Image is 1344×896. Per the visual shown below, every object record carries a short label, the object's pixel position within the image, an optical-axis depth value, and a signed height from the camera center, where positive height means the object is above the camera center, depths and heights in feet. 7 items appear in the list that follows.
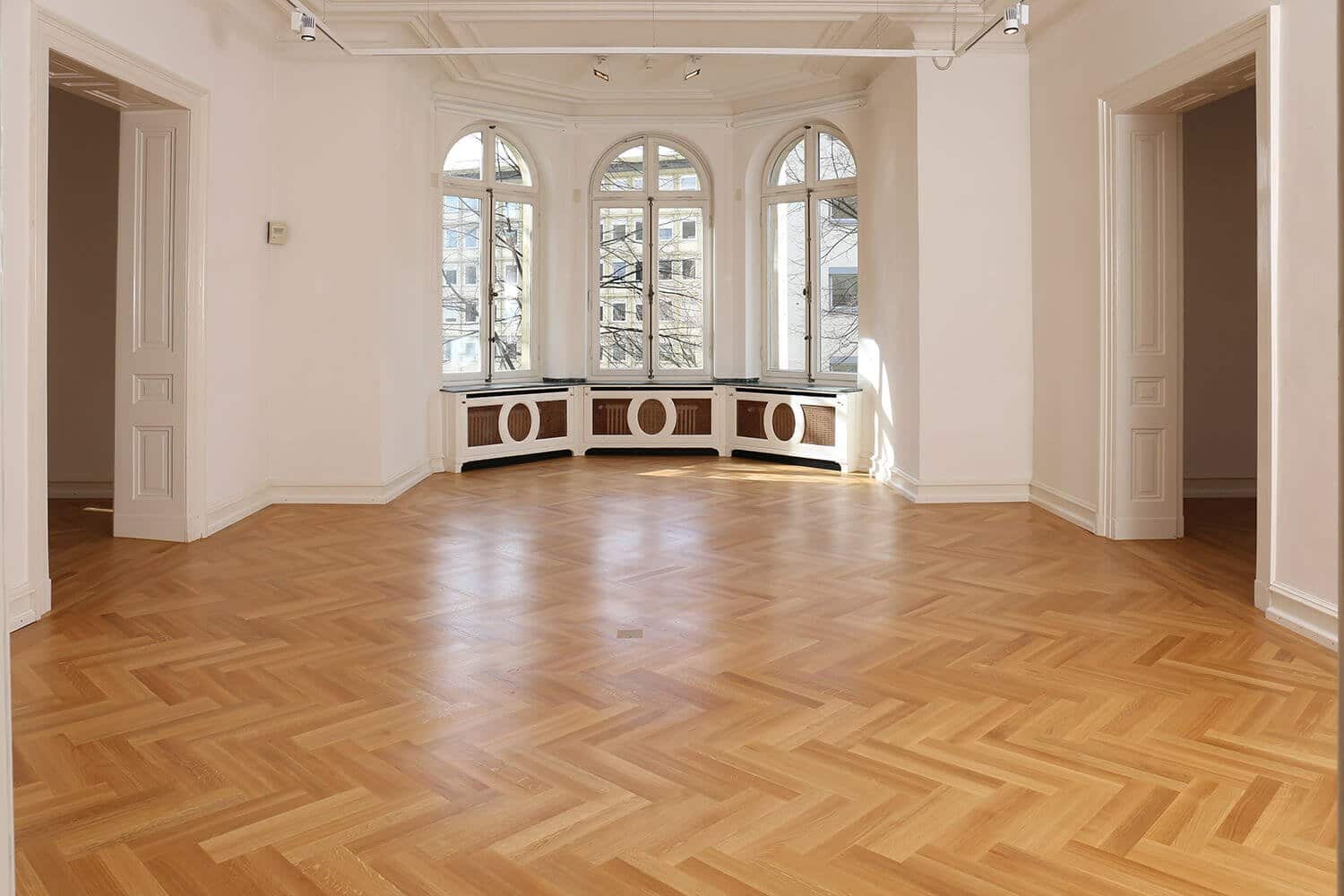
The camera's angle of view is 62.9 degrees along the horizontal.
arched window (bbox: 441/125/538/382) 32.94 +5.24
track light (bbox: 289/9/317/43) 19.57 +7.24
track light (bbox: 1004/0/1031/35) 18.85 +7.06
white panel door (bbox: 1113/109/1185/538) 20.70 +1.83
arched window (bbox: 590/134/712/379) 35.96 +5.47
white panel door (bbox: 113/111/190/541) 20.26 +1.66
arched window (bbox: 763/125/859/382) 33.45 +5.28
